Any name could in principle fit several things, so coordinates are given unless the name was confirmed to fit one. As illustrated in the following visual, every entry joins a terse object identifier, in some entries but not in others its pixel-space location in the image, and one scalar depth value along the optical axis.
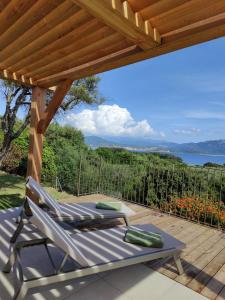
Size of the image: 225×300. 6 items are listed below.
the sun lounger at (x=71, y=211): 3.76
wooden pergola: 2.31
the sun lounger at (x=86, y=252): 2.25
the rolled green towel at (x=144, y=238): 2.98
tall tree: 6.62
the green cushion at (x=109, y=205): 4.53
